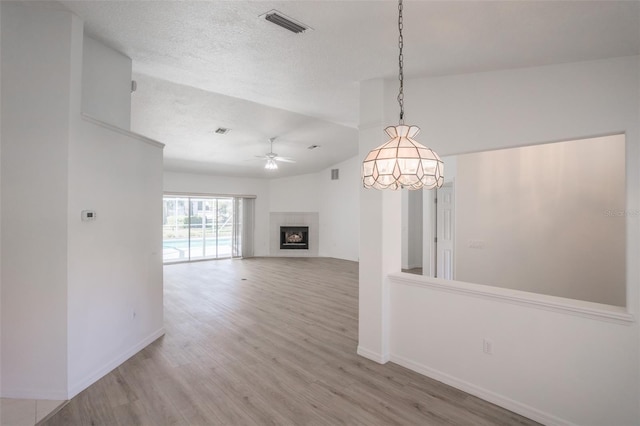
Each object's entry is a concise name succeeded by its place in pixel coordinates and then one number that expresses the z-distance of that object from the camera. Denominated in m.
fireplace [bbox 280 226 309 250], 11.59
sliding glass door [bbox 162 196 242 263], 11.24
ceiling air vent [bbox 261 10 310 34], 2.33
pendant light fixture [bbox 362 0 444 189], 1.71
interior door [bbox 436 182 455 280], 6.78
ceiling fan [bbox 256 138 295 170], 7.06
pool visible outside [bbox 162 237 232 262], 11.59
